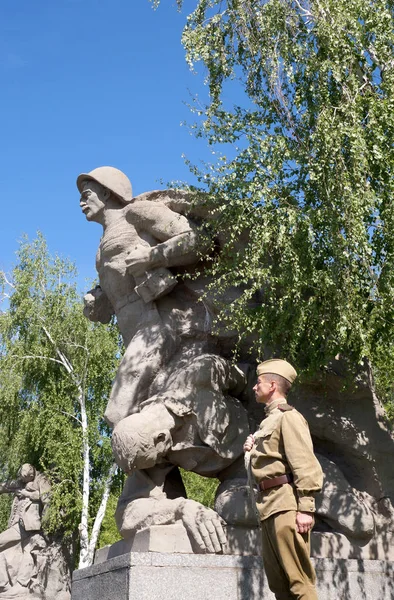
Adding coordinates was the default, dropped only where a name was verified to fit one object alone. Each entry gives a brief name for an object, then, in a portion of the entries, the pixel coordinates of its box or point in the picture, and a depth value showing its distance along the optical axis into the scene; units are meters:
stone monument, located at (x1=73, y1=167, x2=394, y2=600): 5.80
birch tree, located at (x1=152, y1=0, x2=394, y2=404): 6.65
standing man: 3.84
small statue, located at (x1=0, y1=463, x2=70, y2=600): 16.12
